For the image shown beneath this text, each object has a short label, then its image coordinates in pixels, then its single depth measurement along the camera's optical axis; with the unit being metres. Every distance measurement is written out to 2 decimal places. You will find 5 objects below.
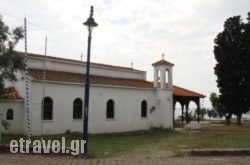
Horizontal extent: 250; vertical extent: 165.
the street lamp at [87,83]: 10.77
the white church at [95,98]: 18.35
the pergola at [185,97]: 26.80
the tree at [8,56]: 14.98
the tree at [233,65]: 28.42
